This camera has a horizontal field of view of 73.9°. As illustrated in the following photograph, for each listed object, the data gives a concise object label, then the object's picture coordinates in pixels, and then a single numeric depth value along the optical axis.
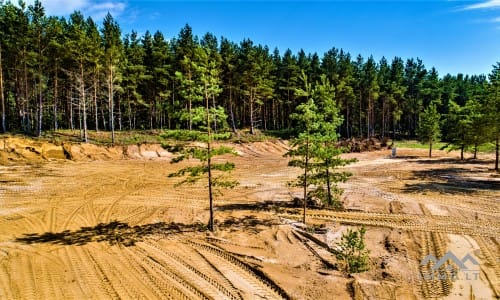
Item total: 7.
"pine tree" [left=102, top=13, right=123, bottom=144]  38.12
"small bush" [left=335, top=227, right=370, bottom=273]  12.51
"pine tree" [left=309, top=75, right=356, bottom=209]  17.28
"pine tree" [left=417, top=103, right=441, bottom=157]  46.03
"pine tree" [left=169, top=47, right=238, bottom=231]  14.97
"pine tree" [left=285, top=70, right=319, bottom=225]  16.45
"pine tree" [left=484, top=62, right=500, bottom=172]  29.02
